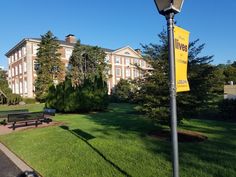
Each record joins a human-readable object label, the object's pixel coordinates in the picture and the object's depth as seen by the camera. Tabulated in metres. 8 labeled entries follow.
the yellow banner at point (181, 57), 2.32
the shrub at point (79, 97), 14.47
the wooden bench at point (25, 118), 9.06
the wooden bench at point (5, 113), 11.43
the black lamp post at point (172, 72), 2.24
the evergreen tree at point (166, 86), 6.11
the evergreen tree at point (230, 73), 31.10
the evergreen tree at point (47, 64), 29.35
